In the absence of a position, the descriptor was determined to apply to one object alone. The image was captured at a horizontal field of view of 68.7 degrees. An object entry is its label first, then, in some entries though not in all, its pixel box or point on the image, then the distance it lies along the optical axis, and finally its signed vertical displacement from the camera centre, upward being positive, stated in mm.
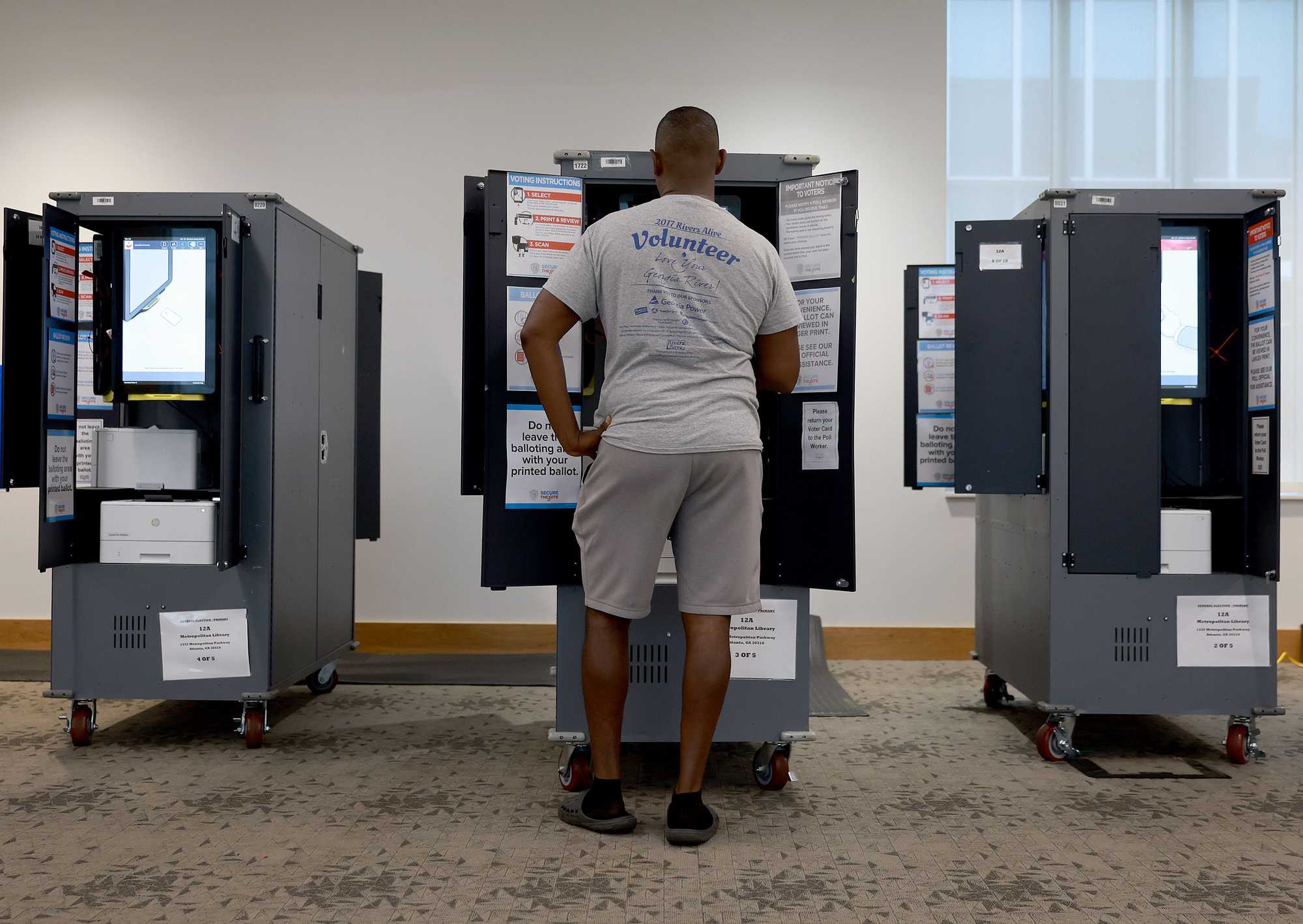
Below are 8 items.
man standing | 2021 +96
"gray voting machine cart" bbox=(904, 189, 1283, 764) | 2717 +100
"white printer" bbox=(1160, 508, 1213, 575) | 2762 -232
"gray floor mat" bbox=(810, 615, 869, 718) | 3309 -858
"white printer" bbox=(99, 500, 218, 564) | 2795 -219
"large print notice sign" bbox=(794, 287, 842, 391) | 2367 +314
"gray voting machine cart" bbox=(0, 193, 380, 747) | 2756 +62
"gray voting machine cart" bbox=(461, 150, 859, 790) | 2373 -20
